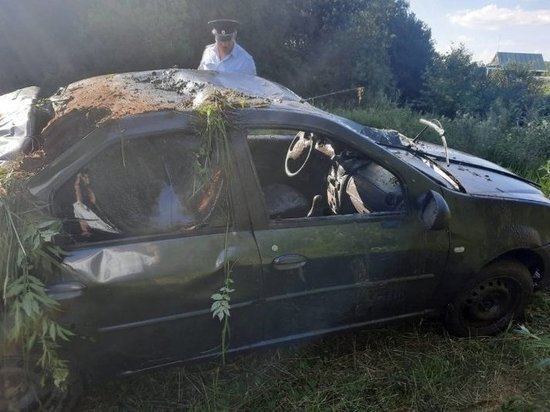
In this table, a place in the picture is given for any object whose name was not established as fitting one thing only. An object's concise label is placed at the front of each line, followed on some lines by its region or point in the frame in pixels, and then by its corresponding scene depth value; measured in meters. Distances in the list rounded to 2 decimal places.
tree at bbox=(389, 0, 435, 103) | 17.89
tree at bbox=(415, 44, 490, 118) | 11.72
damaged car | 2.09
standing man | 4.80
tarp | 2.17
